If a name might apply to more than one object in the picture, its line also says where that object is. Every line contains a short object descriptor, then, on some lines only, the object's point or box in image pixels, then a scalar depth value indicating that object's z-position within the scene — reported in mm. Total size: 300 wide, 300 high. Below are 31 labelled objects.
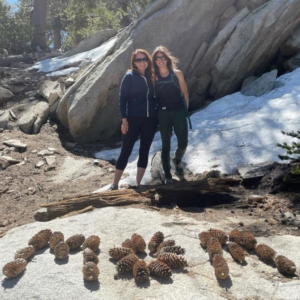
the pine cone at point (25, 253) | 2699
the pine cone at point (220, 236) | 2892
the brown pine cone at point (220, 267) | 2411
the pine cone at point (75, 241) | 2856
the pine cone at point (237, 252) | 2654
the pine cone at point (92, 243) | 2837
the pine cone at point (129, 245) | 2811
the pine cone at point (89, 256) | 2615
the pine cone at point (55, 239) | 2869
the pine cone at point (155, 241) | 2832
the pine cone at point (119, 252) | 2689
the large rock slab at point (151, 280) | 2277
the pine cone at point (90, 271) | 2397
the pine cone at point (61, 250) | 2704
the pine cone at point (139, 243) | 2814
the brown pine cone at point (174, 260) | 2551
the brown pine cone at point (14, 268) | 2460
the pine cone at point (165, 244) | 2797
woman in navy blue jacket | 4440
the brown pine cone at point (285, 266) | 2467
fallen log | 4010
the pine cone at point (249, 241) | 2844
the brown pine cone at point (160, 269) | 2426
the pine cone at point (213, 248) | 2676
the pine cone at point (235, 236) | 2885
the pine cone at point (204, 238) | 2878
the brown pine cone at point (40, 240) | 2907
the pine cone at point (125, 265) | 2490
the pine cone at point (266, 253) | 2654
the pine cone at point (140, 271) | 2379
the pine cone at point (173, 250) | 2722
